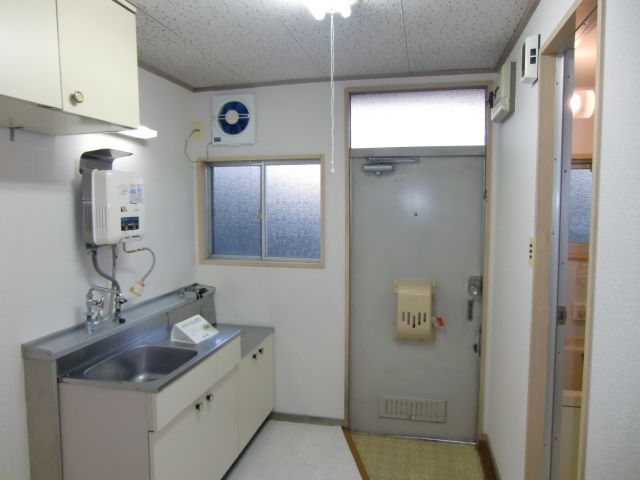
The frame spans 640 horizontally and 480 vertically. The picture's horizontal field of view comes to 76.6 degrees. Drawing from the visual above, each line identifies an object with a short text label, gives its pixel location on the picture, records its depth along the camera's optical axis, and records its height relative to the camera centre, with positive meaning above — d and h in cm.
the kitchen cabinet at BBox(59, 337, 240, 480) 176 -97
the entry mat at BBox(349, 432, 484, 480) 253 -161
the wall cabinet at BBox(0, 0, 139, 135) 131 +55
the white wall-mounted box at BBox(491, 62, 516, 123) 213 +67
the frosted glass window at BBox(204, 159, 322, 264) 307 +4
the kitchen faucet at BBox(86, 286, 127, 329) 208 -48
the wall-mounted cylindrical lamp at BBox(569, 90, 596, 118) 240 +67
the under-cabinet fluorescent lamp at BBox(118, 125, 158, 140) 240 +50
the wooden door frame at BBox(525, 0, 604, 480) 170 -23
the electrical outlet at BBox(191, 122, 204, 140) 311 +66
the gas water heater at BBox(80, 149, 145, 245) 201 +8
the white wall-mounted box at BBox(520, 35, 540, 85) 174 +68
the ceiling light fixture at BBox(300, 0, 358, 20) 163 +85
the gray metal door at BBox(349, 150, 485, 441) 279 -45
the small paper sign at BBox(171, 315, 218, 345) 233 -68
